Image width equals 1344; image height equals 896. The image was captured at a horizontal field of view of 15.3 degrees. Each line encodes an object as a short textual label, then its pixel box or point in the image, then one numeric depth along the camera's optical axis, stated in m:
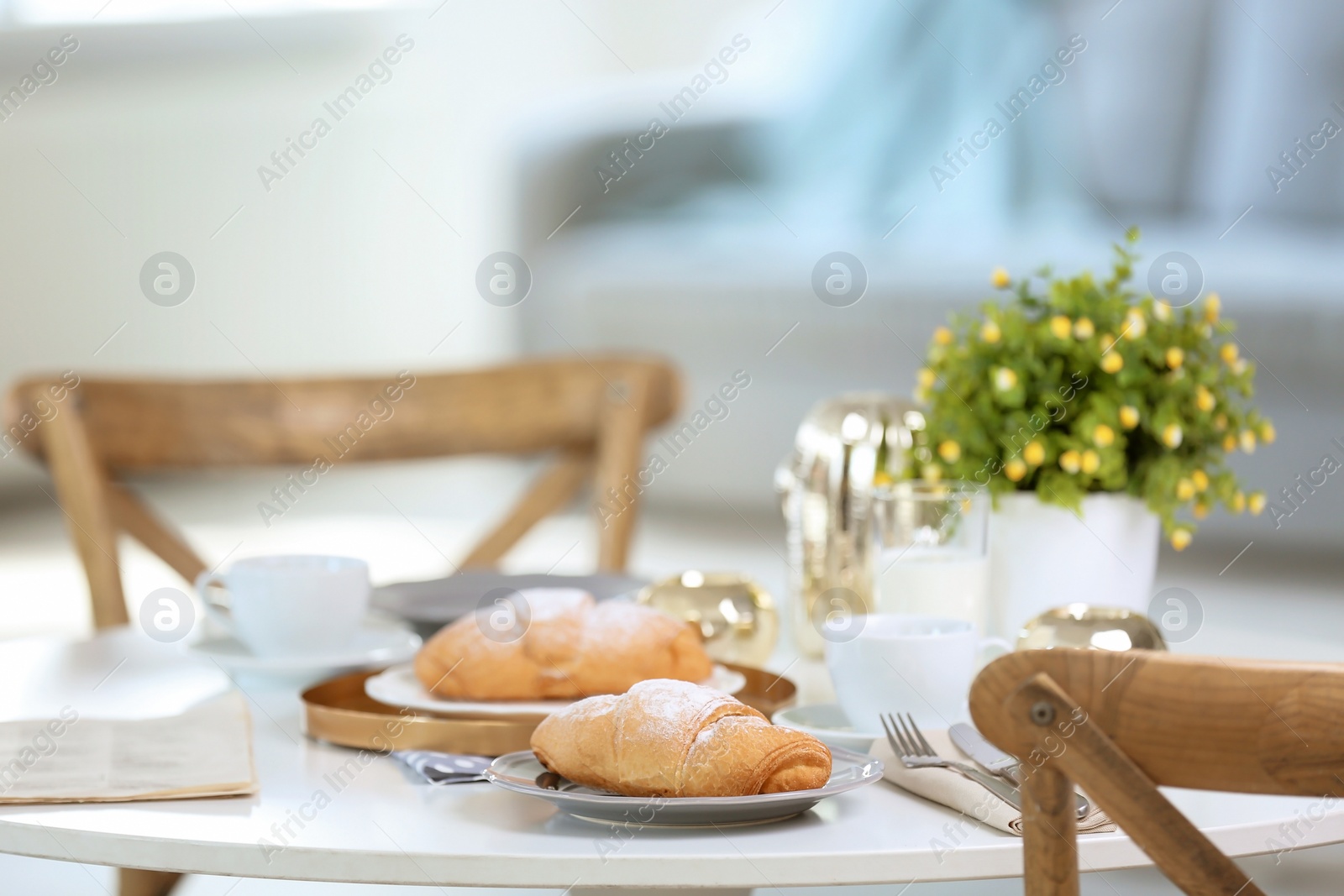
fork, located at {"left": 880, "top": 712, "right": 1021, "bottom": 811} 2.95
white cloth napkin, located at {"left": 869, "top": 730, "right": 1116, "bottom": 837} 2.91
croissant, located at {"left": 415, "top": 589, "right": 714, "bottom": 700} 3.11
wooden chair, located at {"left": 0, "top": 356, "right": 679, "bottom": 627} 3.66
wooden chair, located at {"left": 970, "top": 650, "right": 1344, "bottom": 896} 2.51
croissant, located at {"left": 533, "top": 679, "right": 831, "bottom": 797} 2.92
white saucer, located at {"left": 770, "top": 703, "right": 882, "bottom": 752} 3.06
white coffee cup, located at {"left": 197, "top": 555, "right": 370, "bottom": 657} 3.23
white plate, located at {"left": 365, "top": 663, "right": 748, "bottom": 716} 3.09
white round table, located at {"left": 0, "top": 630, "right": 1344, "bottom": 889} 2.88
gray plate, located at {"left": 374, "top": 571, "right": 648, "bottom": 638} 3.34
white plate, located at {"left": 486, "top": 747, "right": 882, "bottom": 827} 2.91
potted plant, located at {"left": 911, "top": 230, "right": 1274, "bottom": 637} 3.31
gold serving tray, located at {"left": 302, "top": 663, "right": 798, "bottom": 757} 3.05
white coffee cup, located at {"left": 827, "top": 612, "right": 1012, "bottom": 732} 3.08
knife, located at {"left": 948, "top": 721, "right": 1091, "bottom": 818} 2.97
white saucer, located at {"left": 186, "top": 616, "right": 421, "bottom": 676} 3.22
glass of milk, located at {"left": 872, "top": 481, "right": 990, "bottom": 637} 3.25
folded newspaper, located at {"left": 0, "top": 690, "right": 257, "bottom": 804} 2.97
